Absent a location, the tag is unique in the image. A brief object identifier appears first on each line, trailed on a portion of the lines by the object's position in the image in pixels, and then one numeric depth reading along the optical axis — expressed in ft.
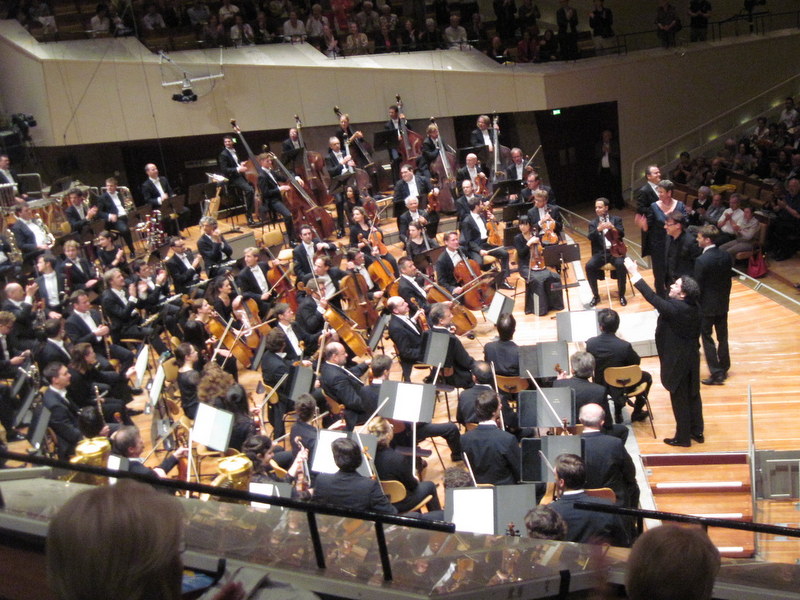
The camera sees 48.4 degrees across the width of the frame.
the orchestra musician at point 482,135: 41.73
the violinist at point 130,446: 17.92
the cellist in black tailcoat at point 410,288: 29.91
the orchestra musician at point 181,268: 32.22
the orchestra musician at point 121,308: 28.99
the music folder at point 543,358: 22.13
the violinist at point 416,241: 33.60
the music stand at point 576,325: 23.40
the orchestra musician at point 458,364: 24.35
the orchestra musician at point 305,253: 32.14
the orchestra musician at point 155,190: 39.37
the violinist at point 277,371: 23.84
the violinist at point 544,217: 33.35
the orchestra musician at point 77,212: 35.53
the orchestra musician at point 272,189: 39.73
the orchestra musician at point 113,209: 37.27
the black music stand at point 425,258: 31.27
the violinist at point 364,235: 33.60
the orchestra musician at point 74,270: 30.98
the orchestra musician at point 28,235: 31.07
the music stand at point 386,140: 41.93
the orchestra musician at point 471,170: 39.17
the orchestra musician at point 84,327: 27.25
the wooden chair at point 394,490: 17.84
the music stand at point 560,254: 29.86
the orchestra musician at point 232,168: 40.68
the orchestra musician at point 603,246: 31.76
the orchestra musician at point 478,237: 35.06
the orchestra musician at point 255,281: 30.71
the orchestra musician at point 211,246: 33.58
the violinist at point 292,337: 25.86
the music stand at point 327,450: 17.29
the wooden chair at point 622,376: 22.00
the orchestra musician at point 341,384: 22.62
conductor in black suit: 21.20
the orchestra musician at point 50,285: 29.35
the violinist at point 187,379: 22.63
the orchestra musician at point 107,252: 32.99
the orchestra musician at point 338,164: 40.68
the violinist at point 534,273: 32.50
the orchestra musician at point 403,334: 25.99
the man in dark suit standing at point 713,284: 24.45
